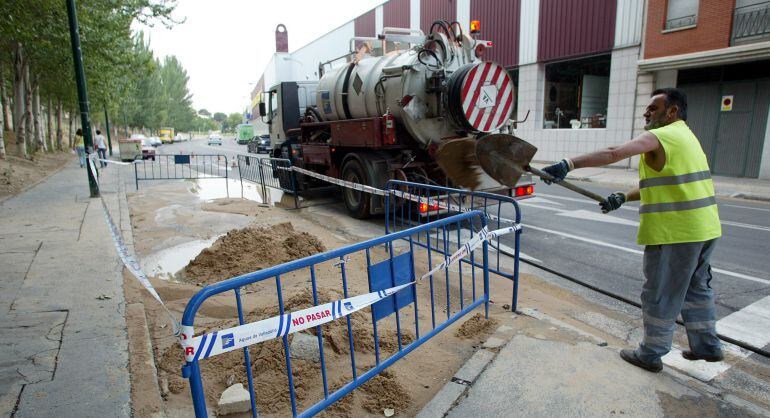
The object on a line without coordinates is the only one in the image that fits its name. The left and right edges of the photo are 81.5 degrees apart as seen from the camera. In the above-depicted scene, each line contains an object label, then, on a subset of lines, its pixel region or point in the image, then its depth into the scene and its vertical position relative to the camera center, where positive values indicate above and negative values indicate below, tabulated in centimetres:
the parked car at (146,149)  2725 -88
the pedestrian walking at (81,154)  1872 -81
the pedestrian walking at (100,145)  2028 -45
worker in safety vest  279 -56
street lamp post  1002 +104
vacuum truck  730 +50
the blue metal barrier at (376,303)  208 -145
